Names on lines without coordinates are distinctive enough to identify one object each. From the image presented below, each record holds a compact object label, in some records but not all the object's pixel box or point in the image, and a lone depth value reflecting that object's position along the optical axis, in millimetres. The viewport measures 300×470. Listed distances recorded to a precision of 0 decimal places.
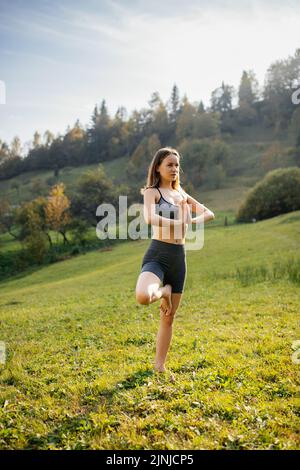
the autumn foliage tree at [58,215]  58344
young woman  5336
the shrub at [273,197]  46406
